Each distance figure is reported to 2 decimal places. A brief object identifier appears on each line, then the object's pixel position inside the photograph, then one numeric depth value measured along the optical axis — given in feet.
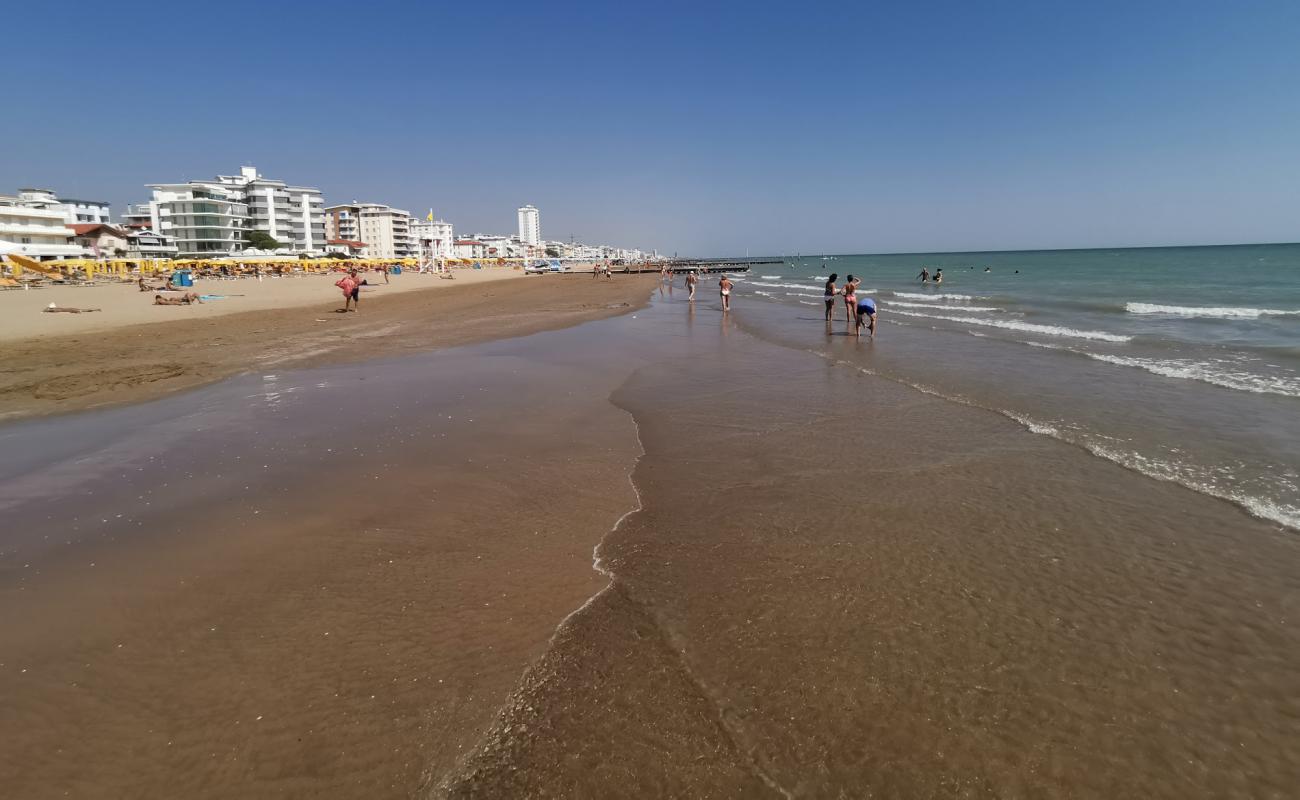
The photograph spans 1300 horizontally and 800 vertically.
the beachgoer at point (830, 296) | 68.29
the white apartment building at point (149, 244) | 251.07
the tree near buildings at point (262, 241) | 280.10
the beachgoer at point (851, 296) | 64.03
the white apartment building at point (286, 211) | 317.63
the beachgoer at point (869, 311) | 57.53
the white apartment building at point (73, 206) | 260.31
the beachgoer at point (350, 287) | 85.61
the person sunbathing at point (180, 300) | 84.76
